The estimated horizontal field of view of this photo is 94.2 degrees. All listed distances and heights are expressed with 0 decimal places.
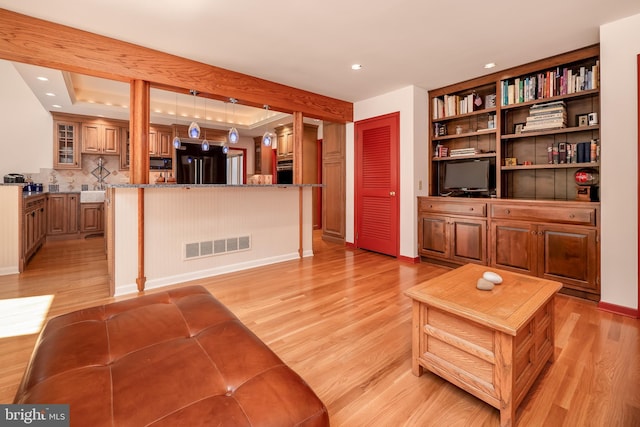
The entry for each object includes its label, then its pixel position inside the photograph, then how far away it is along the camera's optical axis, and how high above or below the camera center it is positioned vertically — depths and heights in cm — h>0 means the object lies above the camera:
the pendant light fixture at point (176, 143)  475 +109
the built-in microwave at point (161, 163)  632 +103
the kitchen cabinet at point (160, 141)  633 +151
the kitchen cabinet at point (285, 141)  664 +159
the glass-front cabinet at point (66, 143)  556 +130
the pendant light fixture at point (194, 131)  340 +92
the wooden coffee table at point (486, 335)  128 -61
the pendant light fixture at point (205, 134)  433 +173
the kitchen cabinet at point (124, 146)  611 +134
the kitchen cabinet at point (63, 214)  541 -5
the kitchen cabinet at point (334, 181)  524 +54
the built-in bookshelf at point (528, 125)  306 +102
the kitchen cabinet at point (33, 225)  373 -20
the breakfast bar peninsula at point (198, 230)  293 -22
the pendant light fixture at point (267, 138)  387 +95
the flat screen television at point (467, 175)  379 +47
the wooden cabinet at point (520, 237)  273 -29
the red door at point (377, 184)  436 +41
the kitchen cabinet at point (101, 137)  579 +147
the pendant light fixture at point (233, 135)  359 +93
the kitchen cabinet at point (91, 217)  570 -12
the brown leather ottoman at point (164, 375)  79 -51
